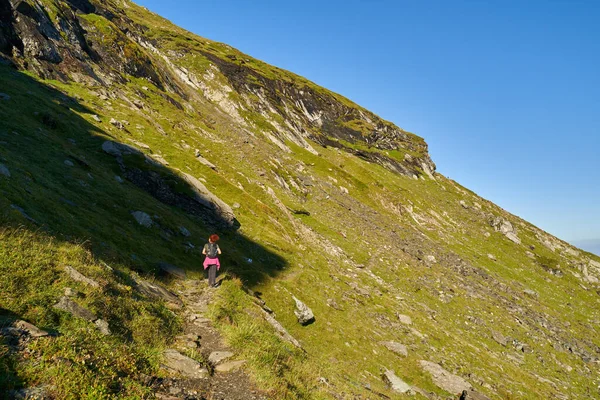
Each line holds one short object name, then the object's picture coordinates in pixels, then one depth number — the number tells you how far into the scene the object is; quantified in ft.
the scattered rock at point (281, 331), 58.65
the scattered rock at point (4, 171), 52.95
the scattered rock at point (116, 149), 104.37
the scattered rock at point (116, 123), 132.46
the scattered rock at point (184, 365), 32.50
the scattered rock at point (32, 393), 19.89
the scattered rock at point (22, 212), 43.38
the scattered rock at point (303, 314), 77.92
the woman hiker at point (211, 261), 60.18
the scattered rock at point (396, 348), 83.41
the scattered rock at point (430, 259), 193.33
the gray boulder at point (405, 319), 104.53
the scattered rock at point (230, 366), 35.50
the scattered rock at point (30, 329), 24.82
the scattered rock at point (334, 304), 91.74
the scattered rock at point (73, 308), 30.50
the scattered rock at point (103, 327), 31.45
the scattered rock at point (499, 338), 128.11
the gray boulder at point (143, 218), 76.28
